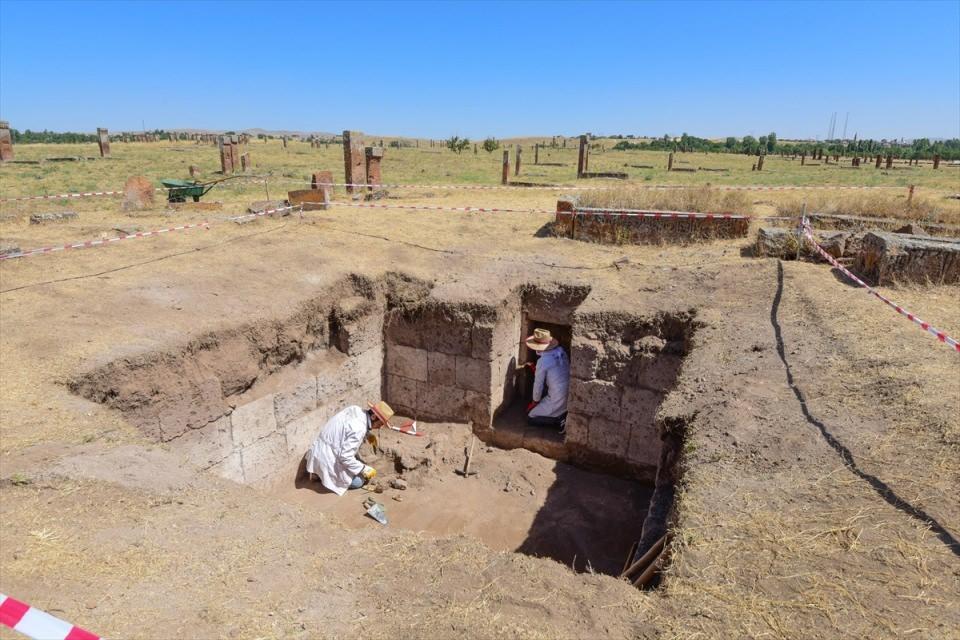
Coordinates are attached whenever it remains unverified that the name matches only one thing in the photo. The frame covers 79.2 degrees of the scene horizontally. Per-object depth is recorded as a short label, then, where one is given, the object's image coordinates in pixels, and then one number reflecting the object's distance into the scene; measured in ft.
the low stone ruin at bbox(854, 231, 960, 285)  26.50
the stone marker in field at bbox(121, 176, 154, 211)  47.60
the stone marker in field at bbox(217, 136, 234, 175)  93.45
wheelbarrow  51.42
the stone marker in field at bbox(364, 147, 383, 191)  58.35
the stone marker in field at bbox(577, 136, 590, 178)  92.06
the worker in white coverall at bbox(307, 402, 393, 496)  25.02
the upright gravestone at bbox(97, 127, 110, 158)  119.65
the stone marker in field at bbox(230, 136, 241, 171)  95.66
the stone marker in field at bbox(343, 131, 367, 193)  55.77
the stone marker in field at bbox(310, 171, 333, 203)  47.52
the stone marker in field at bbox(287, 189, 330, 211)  47.61
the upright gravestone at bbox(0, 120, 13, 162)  95.50
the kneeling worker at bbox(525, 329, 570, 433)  29.17
